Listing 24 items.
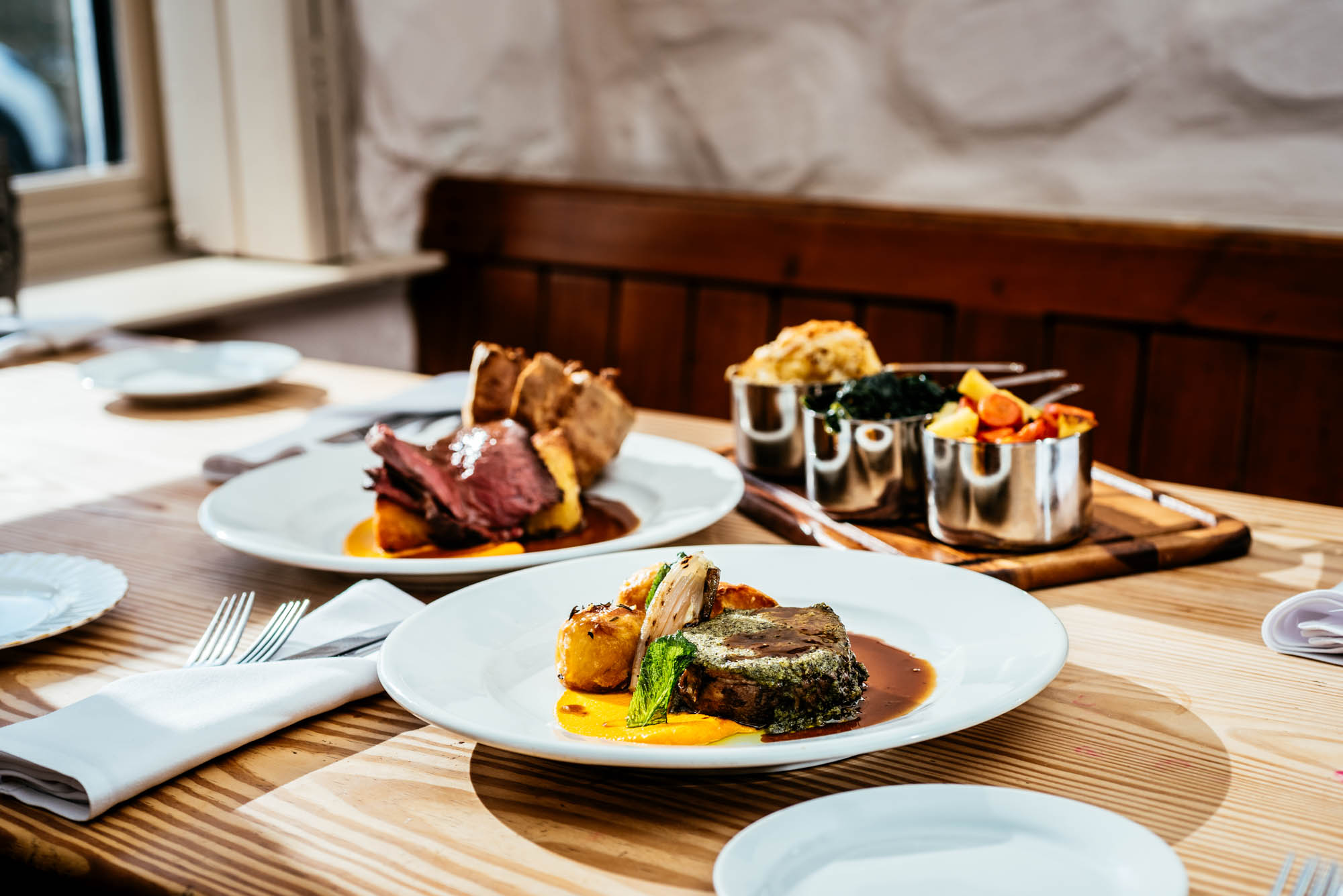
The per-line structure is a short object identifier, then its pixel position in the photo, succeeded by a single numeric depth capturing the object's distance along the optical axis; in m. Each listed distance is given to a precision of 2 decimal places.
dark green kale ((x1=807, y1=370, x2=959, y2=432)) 1.36
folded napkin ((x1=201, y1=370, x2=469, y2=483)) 1.55
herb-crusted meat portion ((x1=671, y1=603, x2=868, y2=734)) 0.83
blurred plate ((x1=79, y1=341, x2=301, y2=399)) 1.92
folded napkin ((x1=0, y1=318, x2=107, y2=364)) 2.18
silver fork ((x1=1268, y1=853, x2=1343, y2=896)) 0.69
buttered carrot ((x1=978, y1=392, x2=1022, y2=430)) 1.24
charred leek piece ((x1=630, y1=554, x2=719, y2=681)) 0.92
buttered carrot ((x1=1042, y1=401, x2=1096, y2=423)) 1.25
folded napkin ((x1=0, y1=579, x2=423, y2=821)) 0.81
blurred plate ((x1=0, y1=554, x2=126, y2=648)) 1.07
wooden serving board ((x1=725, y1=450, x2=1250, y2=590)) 1.20
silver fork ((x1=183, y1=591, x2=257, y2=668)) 1.02
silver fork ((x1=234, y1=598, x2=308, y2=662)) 1.01
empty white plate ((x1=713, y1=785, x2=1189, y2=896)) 0.67
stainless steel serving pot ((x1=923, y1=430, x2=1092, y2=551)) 1.21
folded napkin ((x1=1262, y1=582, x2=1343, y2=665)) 1.02
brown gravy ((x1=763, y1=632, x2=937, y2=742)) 0.85
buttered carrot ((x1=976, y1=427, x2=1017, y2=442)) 1.23
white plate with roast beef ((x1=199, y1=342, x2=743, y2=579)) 1.26
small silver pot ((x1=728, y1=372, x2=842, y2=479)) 1.50
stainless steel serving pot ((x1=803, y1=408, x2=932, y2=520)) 1.33
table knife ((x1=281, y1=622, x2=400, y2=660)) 1.01
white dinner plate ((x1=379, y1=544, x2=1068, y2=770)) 0.76
